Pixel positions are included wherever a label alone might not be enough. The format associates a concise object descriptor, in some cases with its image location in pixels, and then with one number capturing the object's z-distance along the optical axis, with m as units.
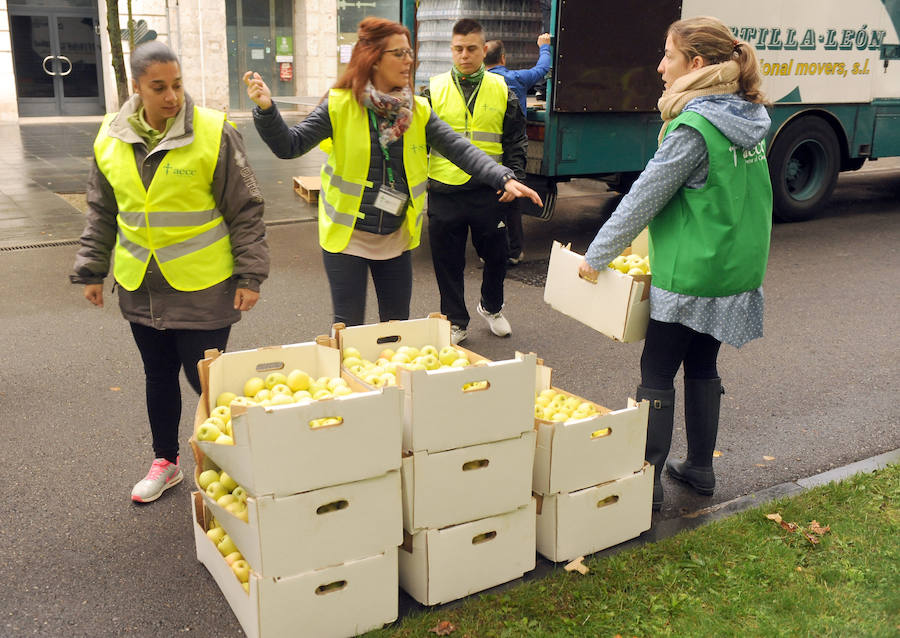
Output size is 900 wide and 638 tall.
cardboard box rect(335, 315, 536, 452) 3.03
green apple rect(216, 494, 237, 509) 3.11
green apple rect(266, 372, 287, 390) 3.40
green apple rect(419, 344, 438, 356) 3.74
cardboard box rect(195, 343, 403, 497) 2.74
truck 8.11
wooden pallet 11.13
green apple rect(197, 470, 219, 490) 3.24
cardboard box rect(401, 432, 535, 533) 3.10
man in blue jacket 7.75
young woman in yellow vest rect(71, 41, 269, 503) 3.40
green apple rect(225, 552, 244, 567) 3.14
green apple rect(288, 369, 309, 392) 3.37
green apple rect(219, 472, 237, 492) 3.20
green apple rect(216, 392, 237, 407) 3.30
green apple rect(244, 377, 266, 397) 3.39
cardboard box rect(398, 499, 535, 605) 3.18
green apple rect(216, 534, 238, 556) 3.21
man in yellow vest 5.94
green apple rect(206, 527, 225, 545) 3.29
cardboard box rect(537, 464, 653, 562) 3.43
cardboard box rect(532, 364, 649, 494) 3.34
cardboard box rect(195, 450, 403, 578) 2.82
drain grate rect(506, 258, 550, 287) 8.02
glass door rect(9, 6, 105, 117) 20.27
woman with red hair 4.09
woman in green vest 3.40
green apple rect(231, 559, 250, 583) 3.05
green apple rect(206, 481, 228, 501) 3.18
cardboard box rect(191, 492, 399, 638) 2.88
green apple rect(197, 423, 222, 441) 3.06
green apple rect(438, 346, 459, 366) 3.66
